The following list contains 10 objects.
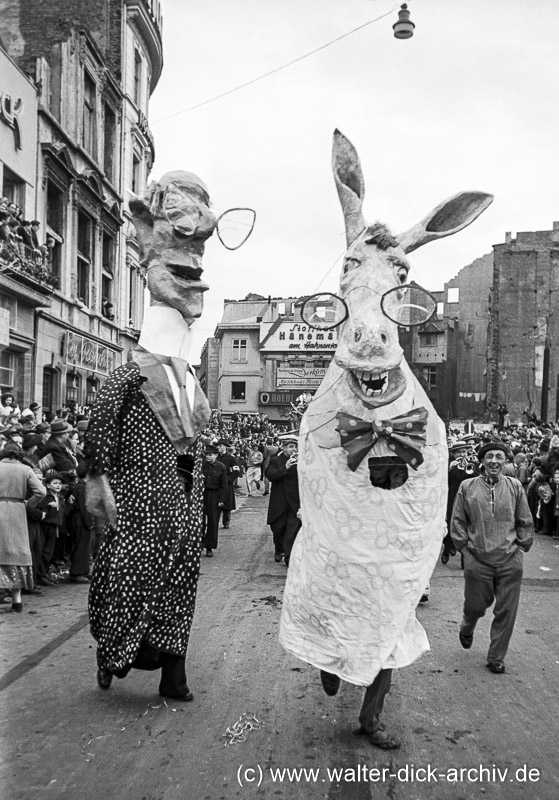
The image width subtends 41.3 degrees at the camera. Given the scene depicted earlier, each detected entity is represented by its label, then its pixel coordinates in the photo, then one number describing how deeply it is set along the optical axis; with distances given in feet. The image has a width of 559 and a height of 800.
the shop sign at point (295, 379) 150.10
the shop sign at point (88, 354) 67.00
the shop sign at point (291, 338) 173.17
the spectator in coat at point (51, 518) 26.55
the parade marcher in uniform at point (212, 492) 35.22
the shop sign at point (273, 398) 172.86
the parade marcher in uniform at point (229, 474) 46.38
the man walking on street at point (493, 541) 17.48
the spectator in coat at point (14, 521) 22.66
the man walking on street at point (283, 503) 32.19
